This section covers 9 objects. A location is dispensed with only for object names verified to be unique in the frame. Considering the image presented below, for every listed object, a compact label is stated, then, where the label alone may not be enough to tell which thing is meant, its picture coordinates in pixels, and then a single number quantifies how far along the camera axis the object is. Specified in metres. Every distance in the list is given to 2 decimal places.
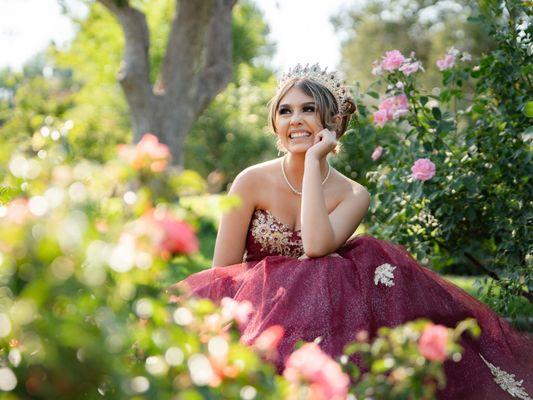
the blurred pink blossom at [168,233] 1.21
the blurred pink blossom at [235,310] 1.47
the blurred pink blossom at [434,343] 1.32
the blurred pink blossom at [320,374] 1.28
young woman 2.84
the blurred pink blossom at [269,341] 1.38
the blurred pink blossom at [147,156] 1.36
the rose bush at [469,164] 4.14
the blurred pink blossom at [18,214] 1.18
